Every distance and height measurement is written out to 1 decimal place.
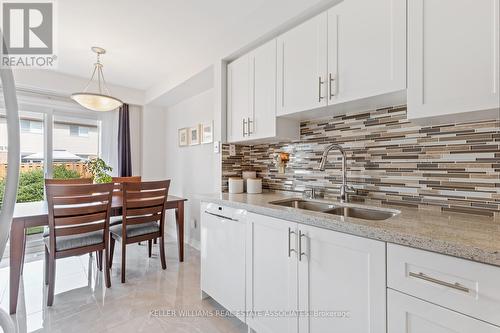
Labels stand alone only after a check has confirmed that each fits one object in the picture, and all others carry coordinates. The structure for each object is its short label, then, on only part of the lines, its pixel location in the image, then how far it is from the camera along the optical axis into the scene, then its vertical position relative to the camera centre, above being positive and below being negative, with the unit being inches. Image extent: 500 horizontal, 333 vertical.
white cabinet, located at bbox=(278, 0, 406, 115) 48.9 +25.2
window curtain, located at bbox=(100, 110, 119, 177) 150.0 +15.7
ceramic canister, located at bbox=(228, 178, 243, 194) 86.4 -7.2
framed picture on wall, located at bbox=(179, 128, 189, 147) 142.0 +16.4
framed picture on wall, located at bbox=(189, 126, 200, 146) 131.8 +16.0
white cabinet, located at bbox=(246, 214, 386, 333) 40.4 -22.5
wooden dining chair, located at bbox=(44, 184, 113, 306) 76.9 -18.8
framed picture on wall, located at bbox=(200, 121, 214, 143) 121.6 +16.7
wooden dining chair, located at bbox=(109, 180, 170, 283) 94.2 -20.2
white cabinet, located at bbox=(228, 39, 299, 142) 74.8 +21.5
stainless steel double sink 57.6 -11.4
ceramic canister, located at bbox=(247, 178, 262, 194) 85.7 -7.1
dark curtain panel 151.2 +12.3
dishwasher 65.6 -26.5
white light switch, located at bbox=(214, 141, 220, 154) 91.8 +6.7
